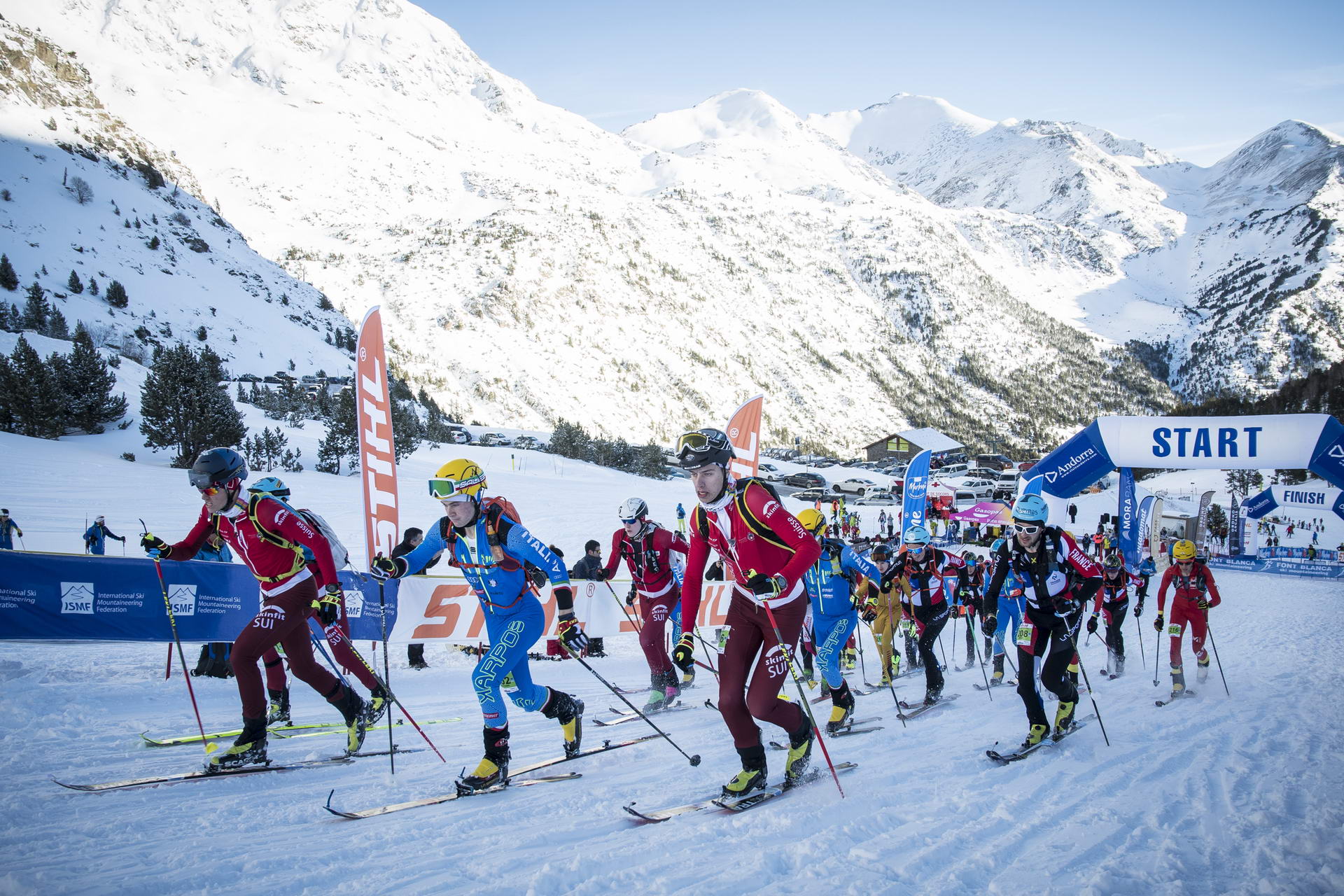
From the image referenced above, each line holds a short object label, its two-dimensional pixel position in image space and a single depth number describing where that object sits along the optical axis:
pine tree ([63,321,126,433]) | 25.77
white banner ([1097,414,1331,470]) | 16.66
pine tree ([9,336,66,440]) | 23.98
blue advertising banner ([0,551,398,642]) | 7.36
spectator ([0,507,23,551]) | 12.65
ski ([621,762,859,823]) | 4.30
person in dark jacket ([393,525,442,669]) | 9.74
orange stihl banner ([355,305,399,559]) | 10.11
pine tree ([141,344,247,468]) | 24.73
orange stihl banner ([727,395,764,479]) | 15.95
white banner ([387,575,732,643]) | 9.55
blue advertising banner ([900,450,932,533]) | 21.83
